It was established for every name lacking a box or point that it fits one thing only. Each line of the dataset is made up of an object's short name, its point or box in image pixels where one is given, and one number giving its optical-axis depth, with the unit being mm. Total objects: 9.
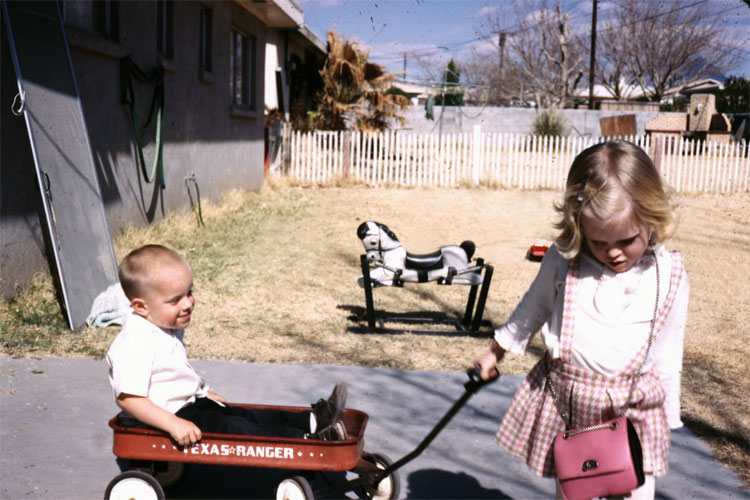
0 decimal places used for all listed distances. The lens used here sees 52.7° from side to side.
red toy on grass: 9498
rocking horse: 5984
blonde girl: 2266
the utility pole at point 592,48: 40594
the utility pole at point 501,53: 43156
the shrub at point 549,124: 25094
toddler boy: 2750
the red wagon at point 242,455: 2736
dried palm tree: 21047
